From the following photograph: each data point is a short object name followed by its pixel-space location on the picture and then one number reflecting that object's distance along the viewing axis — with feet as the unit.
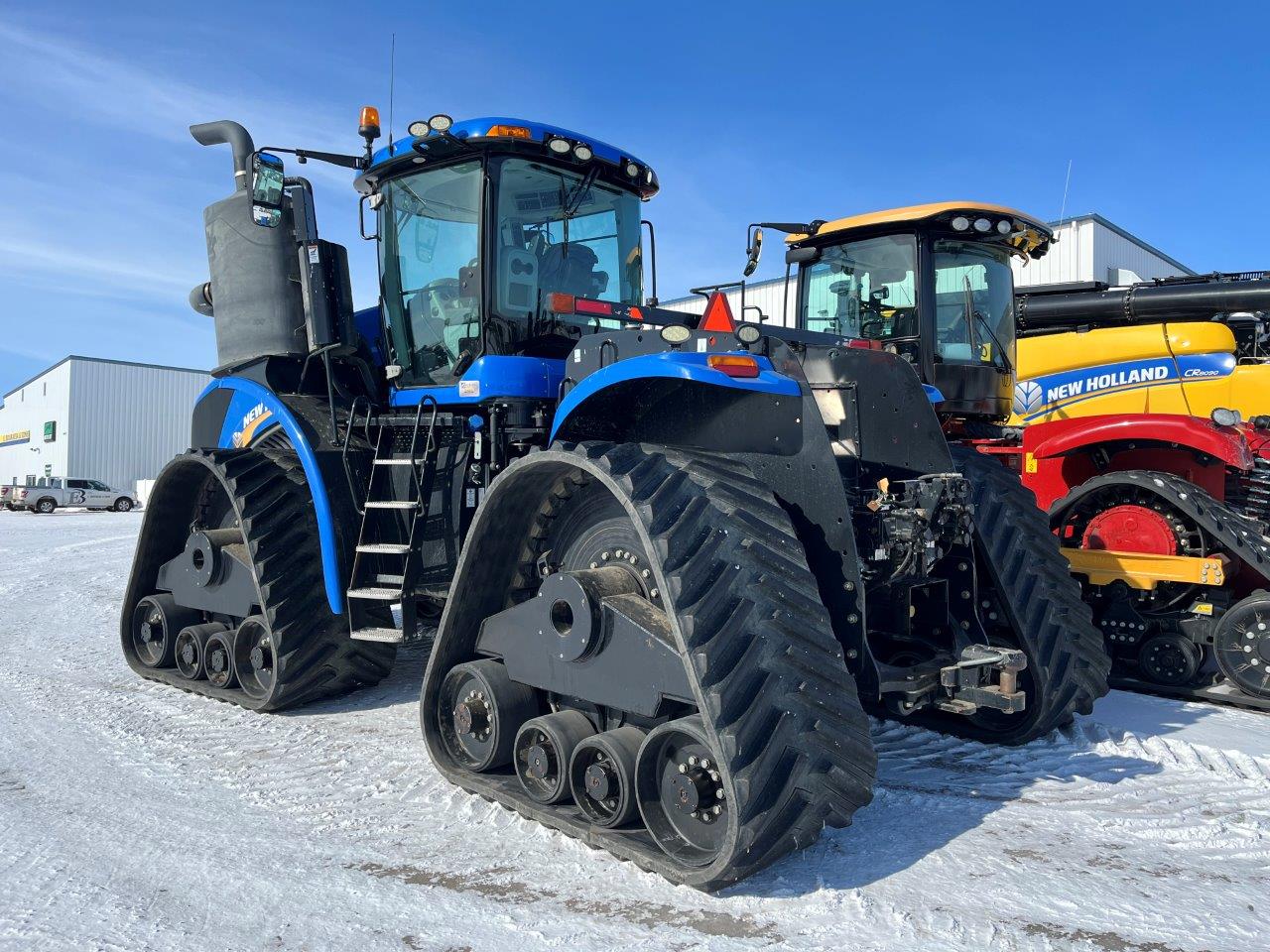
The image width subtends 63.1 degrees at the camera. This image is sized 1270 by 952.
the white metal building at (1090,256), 57.52
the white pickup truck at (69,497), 112.68
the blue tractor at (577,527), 10.58
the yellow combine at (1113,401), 21.67
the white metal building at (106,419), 152.46
